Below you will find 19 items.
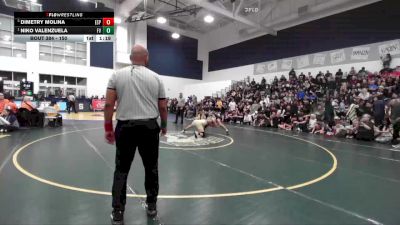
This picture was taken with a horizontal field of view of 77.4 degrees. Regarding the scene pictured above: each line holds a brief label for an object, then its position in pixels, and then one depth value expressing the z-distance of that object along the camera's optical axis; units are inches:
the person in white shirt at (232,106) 654.5
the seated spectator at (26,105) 370.3
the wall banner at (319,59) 645.9
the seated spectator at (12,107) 338.0
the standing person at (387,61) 512.7
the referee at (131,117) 94.0
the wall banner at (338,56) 604.2
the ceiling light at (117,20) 795.0
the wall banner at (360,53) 562.3
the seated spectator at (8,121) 321.1
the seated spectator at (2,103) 335.6
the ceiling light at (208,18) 613.4
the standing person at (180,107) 497.0
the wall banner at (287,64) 725.5
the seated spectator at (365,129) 344.5
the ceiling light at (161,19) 665.6
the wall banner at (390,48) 508.4
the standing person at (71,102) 722.8
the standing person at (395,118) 325.4
